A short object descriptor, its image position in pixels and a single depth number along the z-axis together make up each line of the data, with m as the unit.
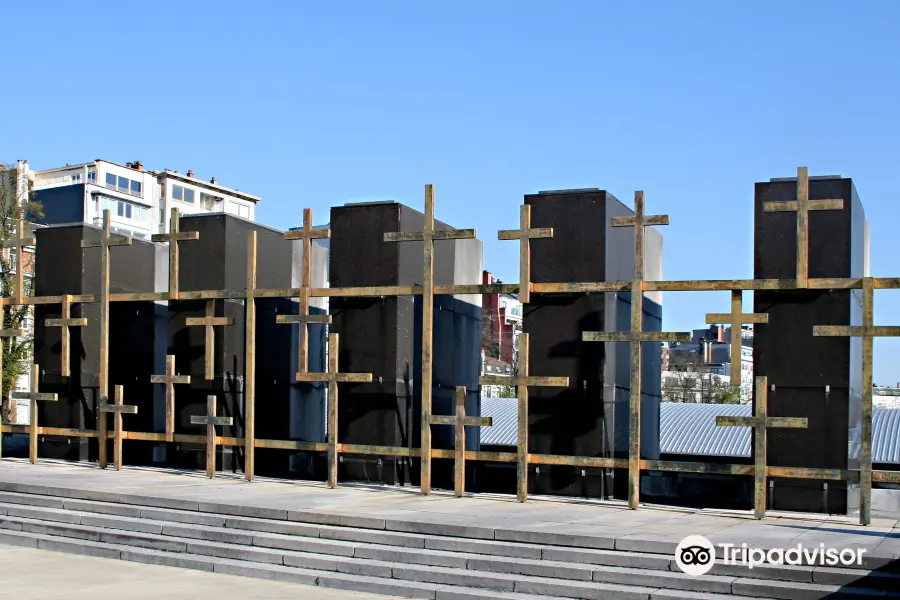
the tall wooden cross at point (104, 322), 17.11
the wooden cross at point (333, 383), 14.95
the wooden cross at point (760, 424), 12.20
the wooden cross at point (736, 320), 12.59
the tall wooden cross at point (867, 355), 11.95
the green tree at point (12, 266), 35.00
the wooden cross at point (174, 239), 16.58
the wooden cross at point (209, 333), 16.20
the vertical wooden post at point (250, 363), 15.74
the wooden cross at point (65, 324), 17.52
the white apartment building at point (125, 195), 77.19
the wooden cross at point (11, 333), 17.97
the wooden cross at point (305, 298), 15.30
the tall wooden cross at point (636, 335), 13.02
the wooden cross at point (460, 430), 13.98
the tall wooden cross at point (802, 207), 12.36
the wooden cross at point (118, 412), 16.64
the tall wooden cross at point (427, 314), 14.34
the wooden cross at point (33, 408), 17.67
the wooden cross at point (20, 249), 18.05
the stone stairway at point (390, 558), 8.98
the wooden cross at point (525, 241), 13.79
